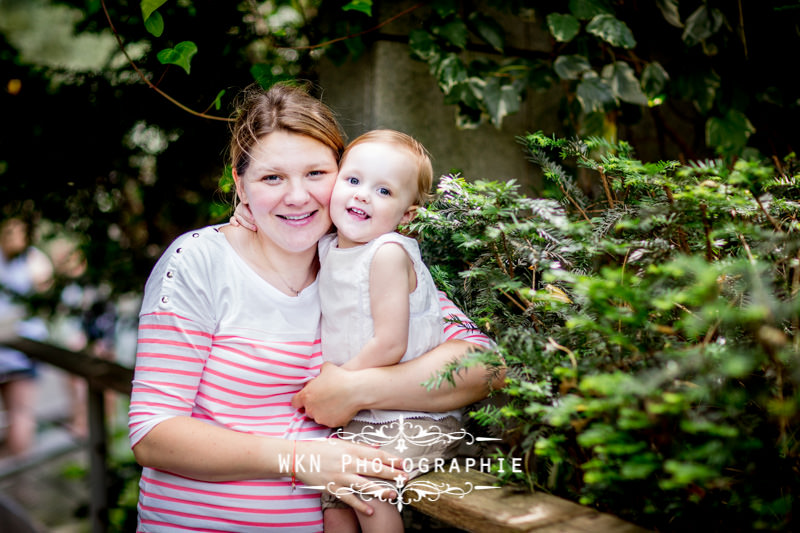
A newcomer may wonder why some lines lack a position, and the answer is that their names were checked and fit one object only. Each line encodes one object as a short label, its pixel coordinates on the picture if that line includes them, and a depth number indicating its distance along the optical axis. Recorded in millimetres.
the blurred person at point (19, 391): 4766
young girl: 1304
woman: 1242
